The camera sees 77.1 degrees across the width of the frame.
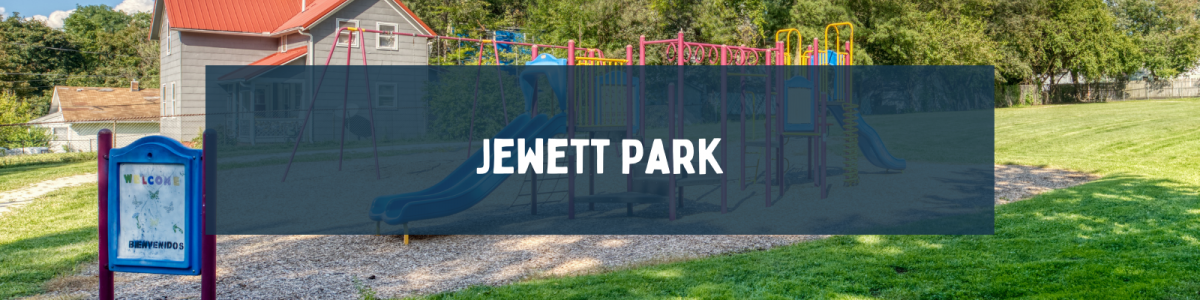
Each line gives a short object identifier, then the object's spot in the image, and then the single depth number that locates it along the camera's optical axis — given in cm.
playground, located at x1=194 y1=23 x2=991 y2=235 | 835
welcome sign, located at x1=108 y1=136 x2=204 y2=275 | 409
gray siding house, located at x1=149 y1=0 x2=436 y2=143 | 2362
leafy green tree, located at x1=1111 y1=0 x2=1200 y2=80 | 4734
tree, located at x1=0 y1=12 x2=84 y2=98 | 4475
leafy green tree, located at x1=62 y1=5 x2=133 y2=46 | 5458
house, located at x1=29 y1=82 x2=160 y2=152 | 3609
